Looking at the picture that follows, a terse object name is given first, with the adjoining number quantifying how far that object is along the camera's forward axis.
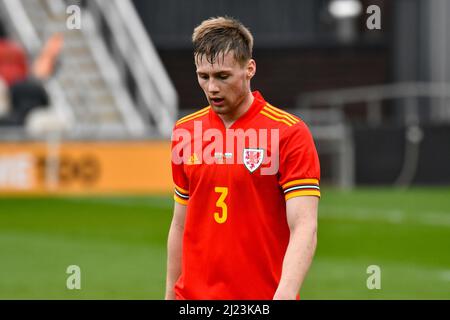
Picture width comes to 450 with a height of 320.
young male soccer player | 11.63
